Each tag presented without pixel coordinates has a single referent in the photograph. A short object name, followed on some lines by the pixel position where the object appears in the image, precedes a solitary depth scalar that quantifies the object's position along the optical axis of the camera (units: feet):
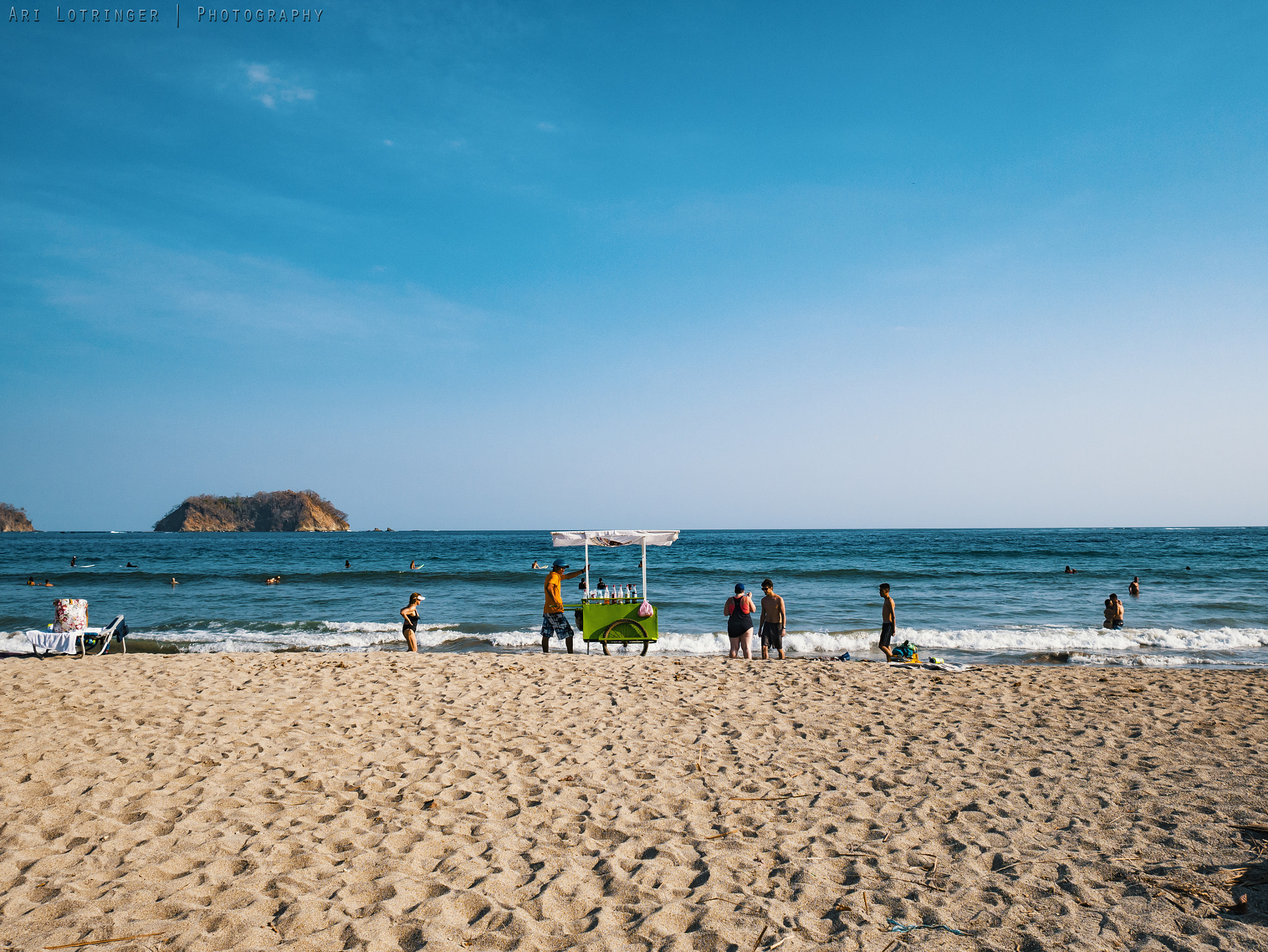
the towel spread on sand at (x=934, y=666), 37.63
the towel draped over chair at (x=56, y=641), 41.88
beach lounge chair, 41.96
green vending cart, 44.70
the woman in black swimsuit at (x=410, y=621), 47.62
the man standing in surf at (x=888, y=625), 44.06
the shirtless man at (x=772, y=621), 42.91
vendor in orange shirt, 45.62
